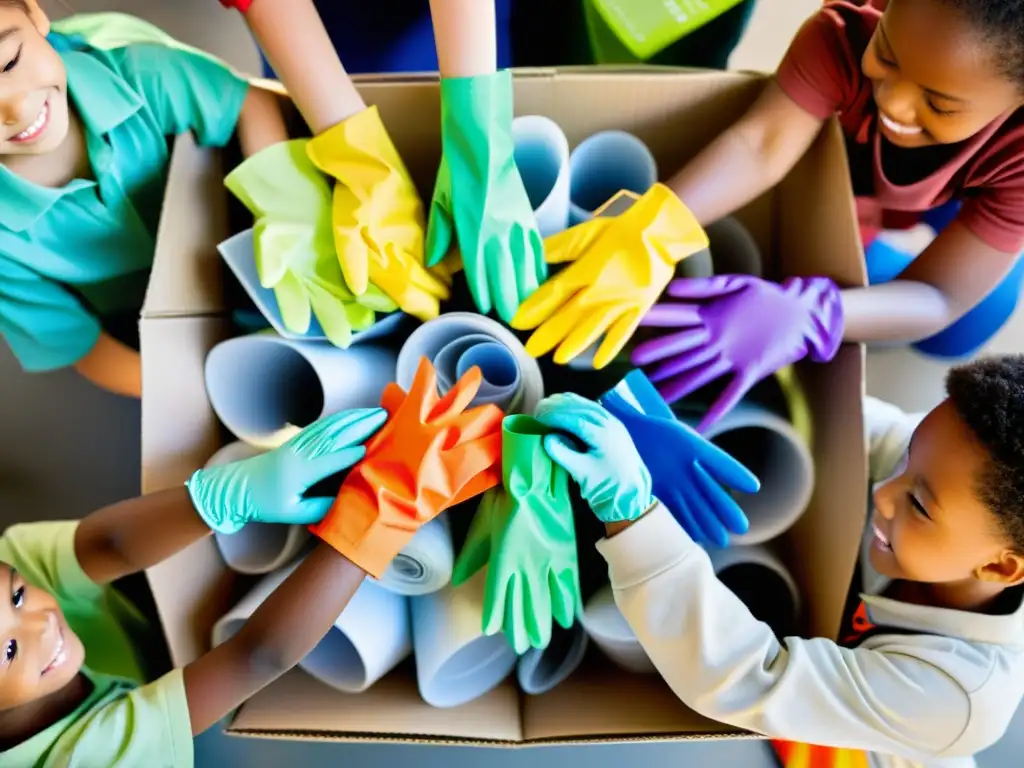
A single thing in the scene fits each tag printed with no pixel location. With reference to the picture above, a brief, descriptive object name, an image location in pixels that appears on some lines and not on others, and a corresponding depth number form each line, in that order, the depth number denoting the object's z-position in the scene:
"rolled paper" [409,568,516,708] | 0.68
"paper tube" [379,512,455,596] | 0.64
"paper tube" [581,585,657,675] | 0.69
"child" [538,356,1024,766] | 0.59
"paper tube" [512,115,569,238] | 0.67
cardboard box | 0.67
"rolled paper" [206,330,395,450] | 0.67
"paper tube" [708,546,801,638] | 0.72
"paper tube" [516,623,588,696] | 0.72
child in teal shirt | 0.60
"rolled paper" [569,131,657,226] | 0.72
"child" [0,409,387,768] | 0.60
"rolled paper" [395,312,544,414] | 0.64
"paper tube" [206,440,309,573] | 0.70
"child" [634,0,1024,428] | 0.60
